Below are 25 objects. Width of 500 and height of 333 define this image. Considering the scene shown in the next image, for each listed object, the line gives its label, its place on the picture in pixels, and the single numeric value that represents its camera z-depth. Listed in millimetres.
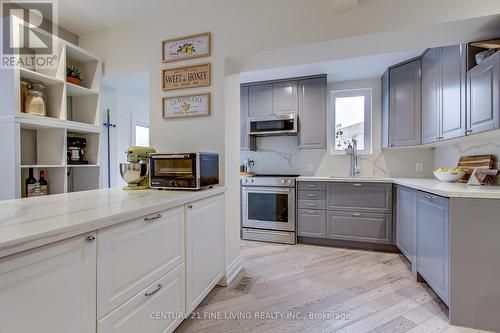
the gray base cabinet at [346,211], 2929
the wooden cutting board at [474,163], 2096
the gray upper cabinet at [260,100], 3617
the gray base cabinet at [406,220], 2281
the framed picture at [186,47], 2158
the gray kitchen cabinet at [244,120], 3727
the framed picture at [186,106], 2172
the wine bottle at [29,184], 2061
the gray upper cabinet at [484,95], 1603
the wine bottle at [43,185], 2136
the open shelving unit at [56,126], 1804
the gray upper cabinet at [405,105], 2818
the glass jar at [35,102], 1958
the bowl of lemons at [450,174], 2263
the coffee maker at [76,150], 2361
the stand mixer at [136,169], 1858
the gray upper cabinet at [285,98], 3510
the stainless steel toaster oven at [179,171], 1780
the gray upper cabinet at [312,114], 3395
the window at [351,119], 3586
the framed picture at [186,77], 2168
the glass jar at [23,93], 1953
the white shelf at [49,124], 1855
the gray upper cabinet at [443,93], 2047
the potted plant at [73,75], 2273
